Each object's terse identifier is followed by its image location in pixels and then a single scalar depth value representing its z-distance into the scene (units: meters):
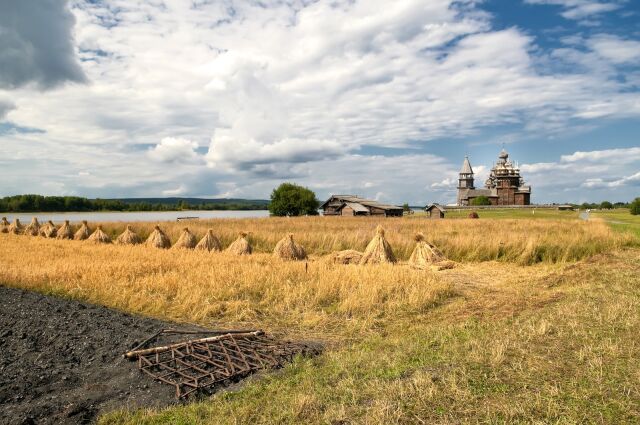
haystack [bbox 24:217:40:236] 39.75
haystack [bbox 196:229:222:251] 23.55
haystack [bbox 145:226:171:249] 26.26
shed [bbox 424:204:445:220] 65.50
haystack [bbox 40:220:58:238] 36.41
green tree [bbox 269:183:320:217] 78.94
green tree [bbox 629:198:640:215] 62.09
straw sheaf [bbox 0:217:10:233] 42.97
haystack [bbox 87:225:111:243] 30.02
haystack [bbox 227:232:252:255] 21.34
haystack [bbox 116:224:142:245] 29.20
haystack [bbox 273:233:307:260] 19.20
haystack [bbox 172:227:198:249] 24.82
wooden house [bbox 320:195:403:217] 64.74
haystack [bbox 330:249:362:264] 18.84
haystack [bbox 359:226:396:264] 17.88
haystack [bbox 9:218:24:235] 41.53
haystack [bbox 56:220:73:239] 34.76
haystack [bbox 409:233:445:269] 18.86
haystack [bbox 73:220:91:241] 33.46
